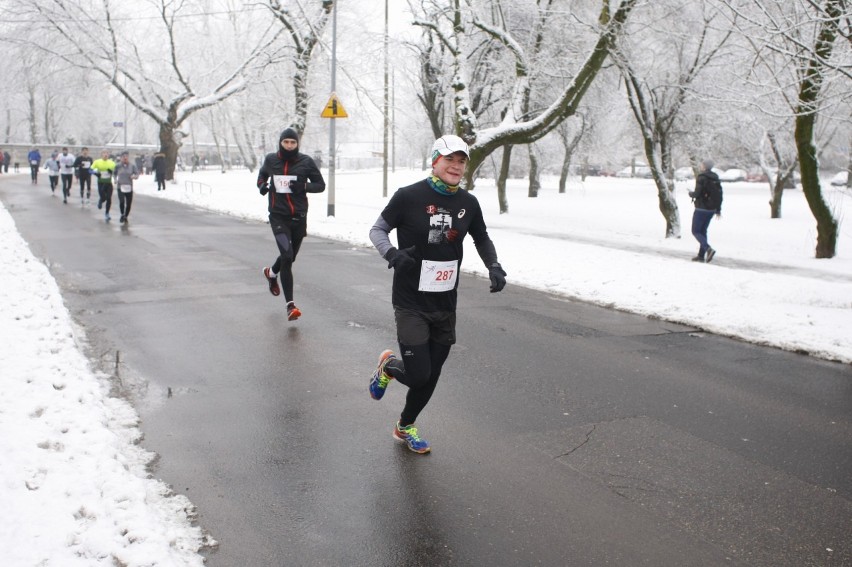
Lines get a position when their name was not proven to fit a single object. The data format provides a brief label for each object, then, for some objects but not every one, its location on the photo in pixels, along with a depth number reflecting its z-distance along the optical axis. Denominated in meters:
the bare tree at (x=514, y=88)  17.31
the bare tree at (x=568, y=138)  34.84
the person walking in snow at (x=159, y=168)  34.62
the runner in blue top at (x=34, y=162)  37.09
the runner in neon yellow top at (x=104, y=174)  18.73
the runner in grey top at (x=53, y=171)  28.75
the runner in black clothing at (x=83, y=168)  23.02
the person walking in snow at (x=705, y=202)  14.08
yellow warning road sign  20.11
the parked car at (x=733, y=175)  69.94
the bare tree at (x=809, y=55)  10.03
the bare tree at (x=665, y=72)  17.95
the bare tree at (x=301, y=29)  29.92
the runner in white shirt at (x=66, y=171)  24.52
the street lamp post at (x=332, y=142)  20.93
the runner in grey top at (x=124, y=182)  17.92
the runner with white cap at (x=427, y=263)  4.39
